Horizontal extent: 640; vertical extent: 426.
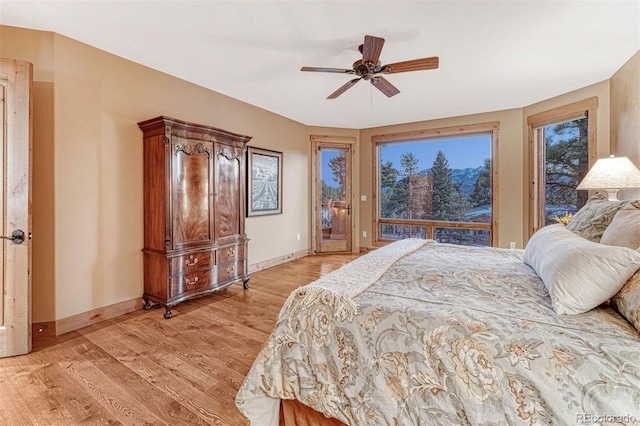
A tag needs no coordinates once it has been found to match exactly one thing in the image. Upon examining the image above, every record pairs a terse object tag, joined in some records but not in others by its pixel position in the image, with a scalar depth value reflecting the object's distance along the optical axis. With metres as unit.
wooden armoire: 2.88
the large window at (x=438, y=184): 5.02
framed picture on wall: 4.41
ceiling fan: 2.25
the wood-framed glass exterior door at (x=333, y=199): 5.82
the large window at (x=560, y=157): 3.72
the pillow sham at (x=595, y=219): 1.69
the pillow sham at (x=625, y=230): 1.34
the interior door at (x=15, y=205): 2.15
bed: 0.90
